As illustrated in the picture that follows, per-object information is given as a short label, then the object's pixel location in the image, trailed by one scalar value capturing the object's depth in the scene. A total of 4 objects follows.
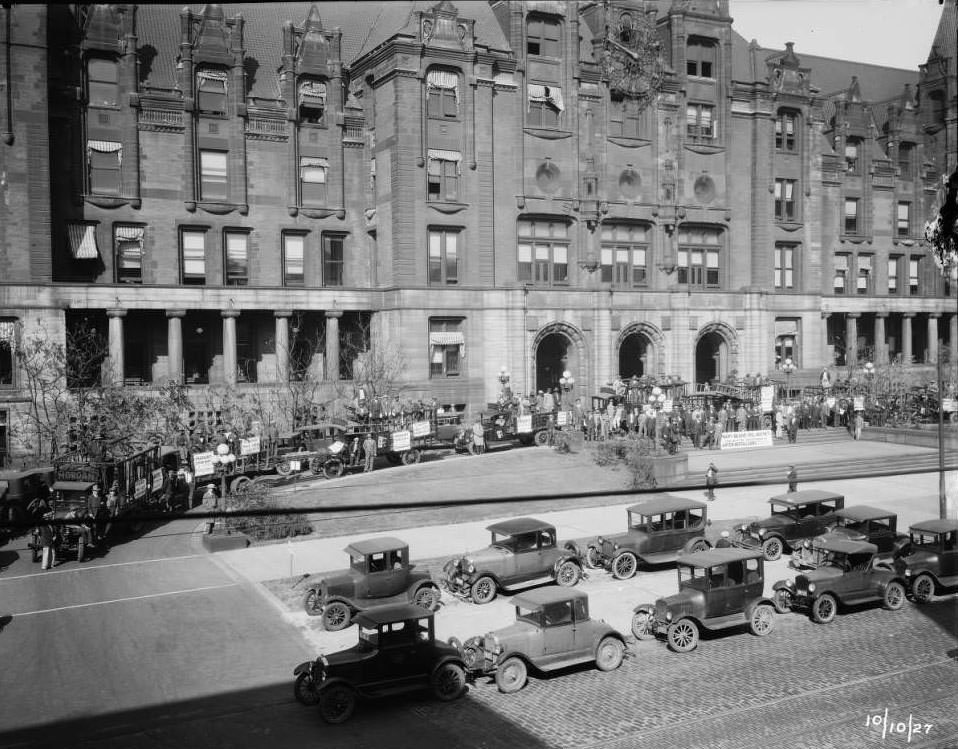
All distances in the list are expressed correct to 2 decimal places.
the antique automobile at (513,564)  21.44
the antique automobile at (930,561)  21.78
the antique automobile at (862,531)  23.89
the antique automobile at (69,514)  21.25
